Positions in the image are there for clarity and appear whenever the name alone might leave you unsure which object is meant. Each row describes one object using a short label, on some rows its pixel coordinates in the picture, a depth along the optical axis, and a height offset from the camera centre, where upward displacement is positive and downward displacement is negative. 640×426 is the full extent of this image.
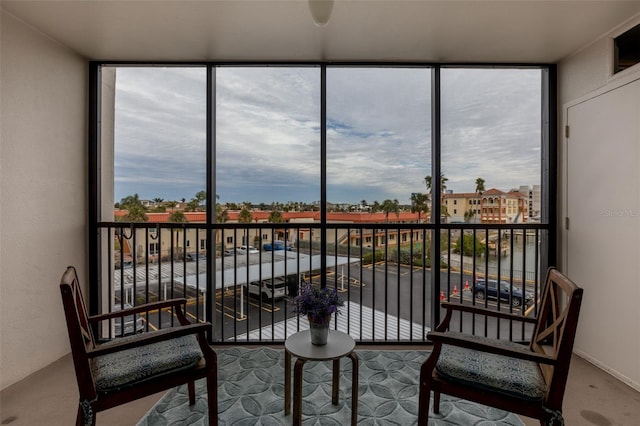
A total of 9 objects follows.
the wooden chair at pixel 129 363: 1.38 -0.74
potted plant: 1.73 -0.54
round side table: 1.56 -0.75
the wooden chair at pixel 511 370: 1.33 -0.74
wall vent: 2.18 +1.17
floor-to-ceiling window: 2.71 +0.40
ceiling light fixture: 1.44 +0.96
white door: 2.14 -0.07
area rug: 1.76 -1.16
